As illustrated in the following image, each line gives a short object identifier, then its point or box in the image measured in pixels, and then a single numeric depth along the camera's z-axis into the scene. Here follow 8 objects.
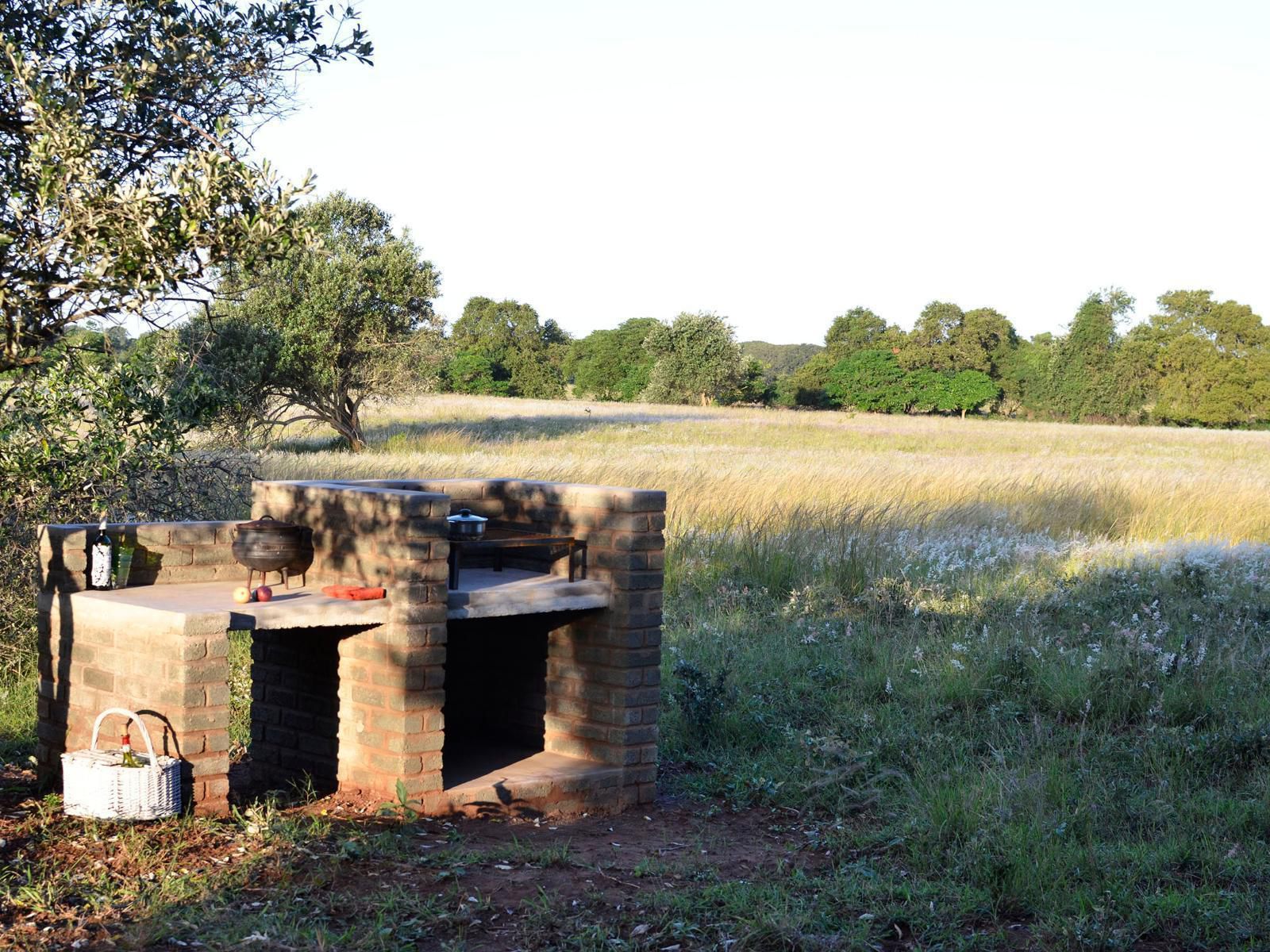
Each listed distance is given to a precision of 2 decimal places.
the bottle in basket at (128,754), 4.80
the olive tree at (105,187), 4.66
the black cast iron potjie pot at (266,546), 5.52
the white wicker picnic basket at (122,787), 4.74
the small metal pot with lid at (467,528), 5.68
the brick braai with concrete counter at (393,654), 5.07
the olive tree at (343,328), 24.06
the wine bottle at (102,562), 5.49
